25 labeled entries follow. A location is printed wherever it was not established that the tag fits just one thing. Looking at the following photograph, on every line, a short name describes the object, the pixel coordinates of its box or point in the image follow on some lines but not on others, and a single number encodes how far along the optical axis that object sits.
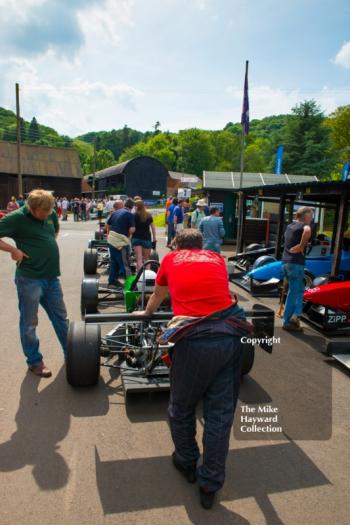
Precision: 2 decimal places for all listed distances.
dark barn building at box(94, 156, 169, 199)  59.91
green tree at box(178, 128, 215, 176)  86.31
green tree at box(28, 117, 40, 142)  121.38
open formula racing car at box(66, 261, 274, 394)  3.66
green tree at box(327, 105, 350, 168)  41.09
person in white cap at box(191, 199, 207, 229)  11.95
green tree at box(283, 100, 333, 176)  35.53
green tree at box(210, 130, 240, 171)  93.31
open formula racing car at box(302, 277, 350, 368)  5.92
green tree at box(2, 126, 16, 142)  104.95
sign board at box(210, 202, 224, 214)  17.95
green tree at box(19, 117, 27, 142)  112.94
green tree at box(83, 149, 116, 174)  94.81
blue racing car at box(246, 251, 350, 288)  8.73
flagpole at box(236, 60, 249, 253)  13.20
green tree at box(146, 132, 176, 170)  90.62
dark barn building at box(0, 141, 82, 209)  38.56
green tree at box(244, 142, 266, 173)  79.81
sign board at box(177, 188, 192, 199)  28.48
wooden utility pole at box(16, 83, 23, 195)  27.86
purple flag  14.43
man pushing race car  2.48
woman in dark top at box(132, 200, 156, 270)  8.35
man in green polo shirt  3.95
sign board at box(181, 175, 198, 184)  27.55
